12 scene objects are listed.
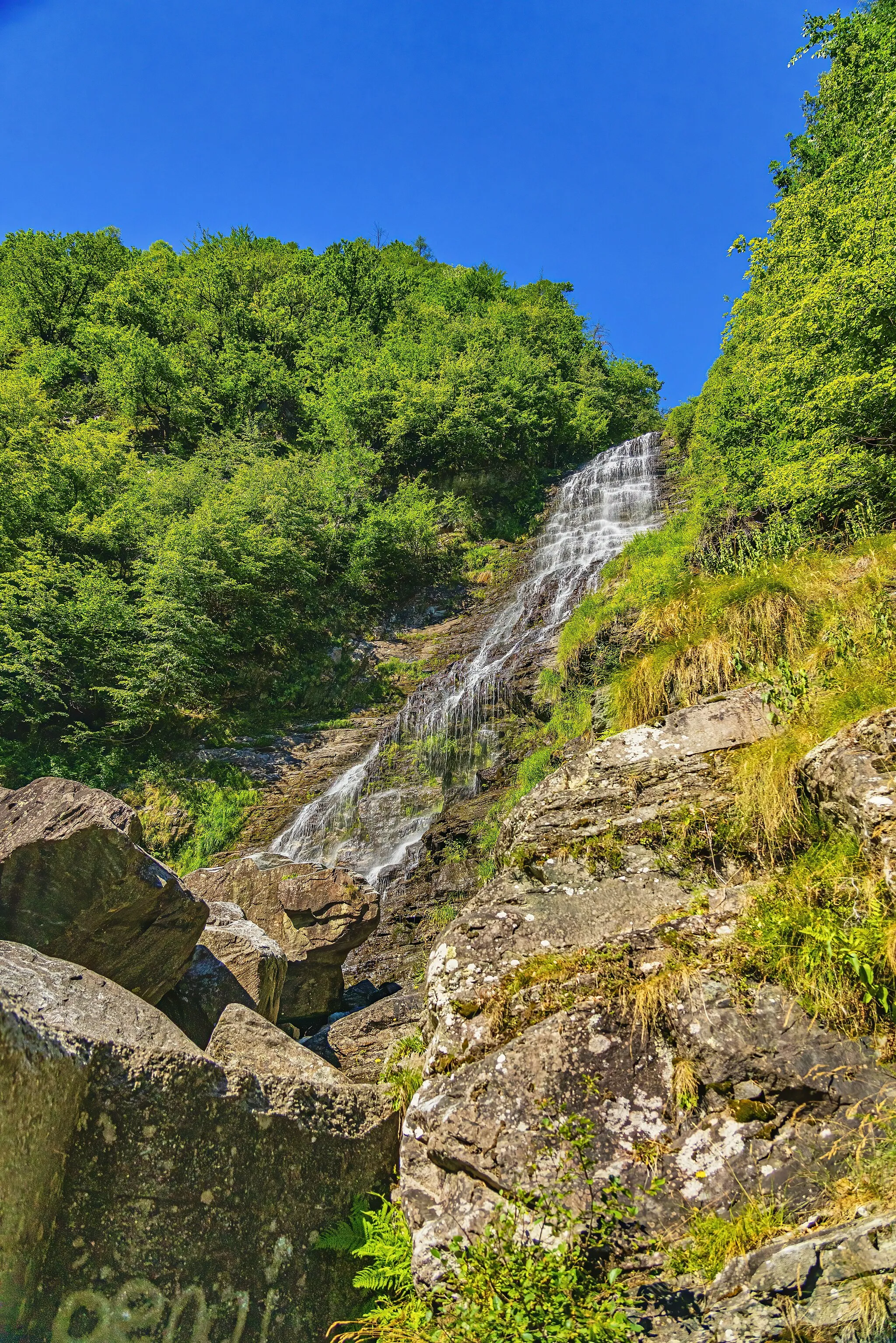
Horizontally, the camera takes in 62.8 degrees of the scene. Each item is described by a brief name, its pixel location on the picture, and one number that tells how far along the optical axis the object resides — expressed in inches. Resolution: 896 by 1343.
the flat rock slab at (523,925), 183.5
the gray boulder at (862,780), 154.3
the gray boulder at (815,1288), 99.7
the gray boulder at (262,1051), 177.6
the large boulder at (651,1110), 133.4
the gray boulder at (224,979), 271.1
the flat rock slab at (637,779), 226.8
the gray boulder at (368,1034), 287.1
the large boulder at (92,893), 245.9
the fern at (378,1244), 148.2
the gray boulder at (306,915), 368.8
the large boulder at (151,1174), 129.4
